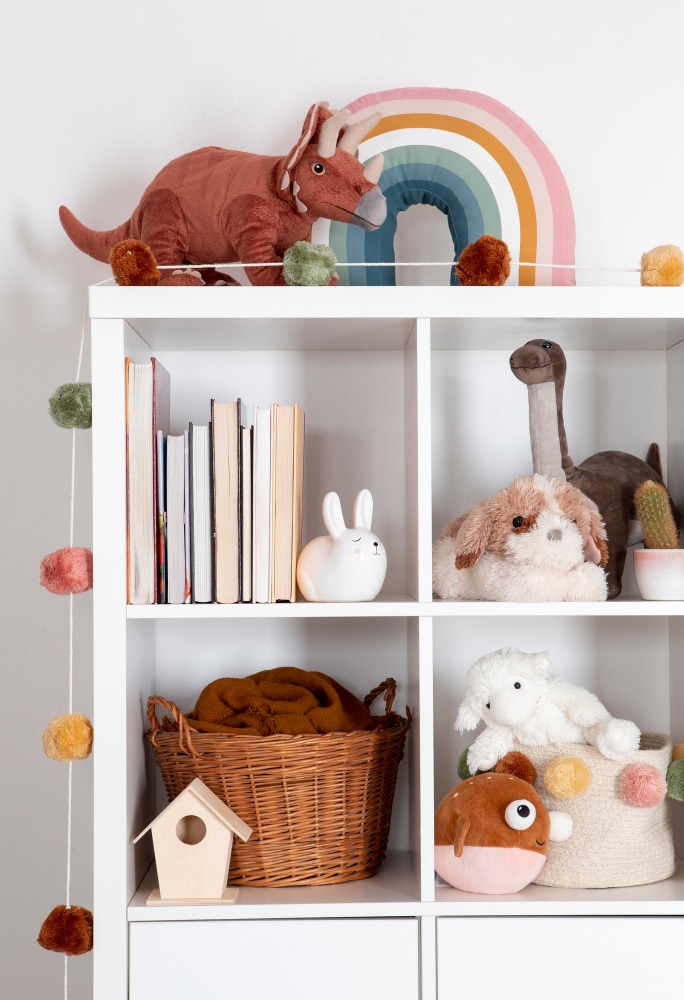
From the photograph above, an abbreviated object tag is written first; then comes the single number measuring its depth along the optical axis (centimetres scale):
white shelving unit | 108
